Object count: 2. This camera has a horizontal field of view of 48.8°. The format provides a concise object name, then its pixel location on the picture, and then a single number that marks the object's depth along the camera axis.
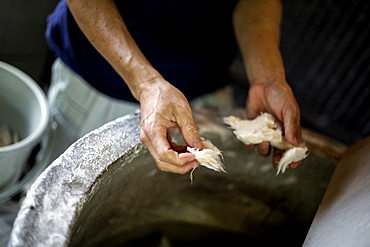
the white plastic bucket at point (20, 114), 1.40
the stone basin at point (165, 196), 0.85
